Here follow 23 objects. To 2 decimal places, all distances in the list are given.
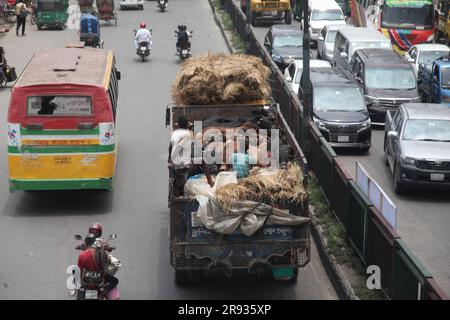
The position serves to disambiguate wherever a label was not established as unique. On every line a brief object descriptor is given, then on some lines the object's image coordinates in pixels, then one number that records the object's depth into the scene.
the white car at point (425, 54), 33.59
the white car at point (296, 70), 29.51
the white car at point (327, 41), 37.19
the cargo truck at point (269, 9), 47.88
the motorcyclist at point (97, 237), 12.44
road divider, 11.98
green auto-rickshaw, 46.03
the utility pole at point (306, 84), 20.45
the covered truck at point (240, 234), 13.16
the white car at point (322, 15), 43.09
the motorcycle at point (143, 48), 37.59
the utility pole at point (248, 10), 36.66
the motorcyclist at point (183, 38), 36.88
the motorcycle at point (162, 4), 53.24
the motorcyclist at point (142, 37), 37.56
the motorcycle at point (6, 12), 48.54
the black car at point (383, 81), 27.95
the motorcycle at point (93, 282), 12.38
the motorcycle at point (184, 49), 37.25
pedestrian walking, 43.41
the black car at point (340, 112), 24.73
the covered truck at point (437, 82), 28.83
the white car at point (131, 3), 54.24
